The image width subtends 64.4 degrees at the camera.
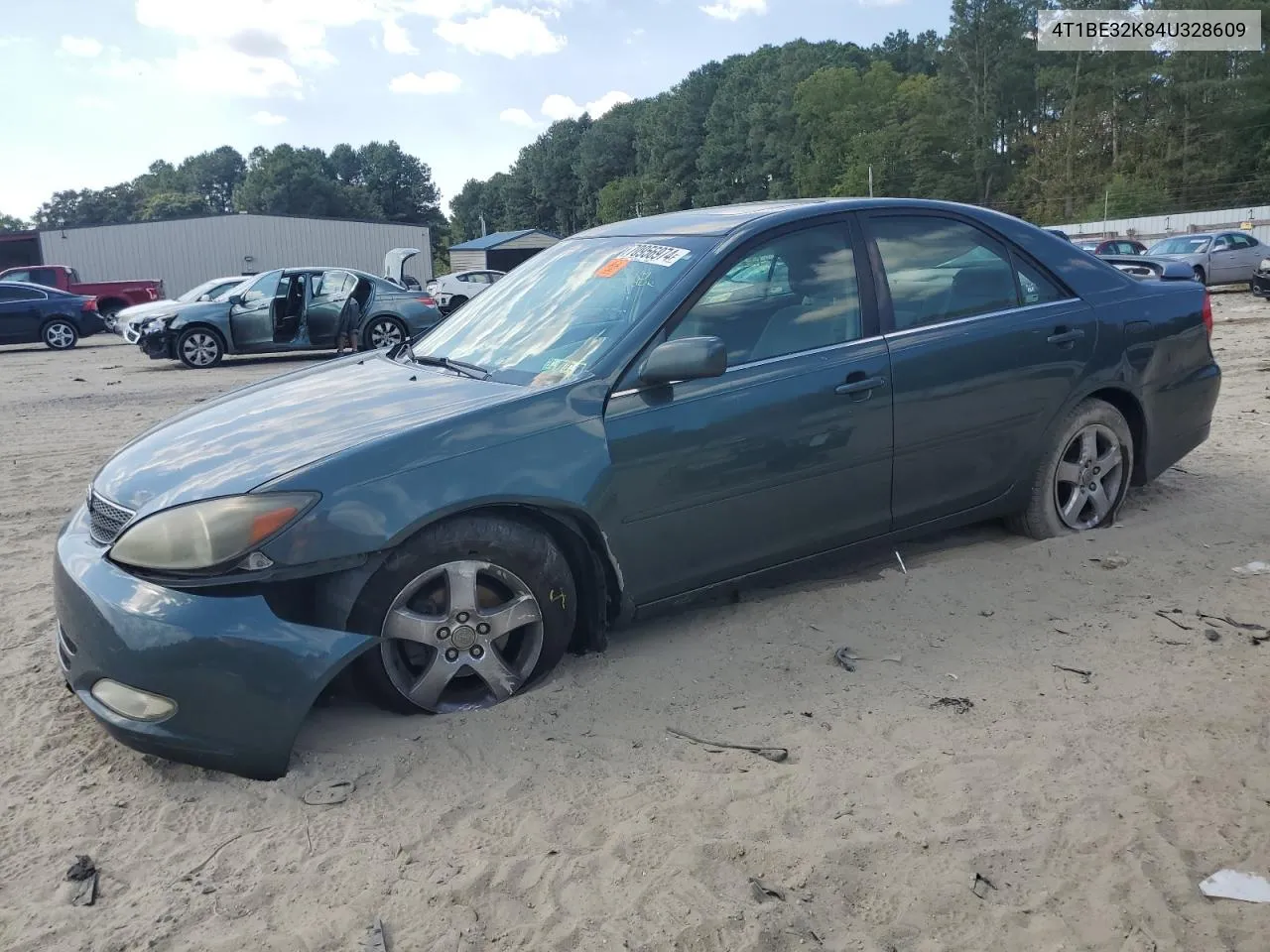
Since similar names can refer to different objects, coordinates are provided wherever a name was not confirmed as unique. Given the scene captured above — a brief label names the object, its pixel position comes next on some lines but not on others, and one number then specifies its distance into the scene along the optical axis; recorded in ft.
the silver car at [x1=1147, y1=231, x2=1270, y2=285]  70.95
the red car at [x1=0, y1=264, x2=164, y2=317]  78.23
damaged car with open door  48.96
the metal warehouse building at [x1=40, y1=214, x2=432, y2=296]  127.85
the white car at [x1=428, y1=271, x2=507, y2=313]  99.91
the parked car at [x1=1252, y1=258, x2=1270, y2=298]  60.49
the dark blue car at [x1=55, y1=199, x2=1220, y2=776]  9.13
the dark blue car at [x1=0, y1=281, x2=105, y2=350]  65.87
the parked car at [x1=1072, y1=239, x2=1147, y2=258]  75.97
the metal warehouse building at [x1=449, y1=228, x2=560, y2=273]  184.24
